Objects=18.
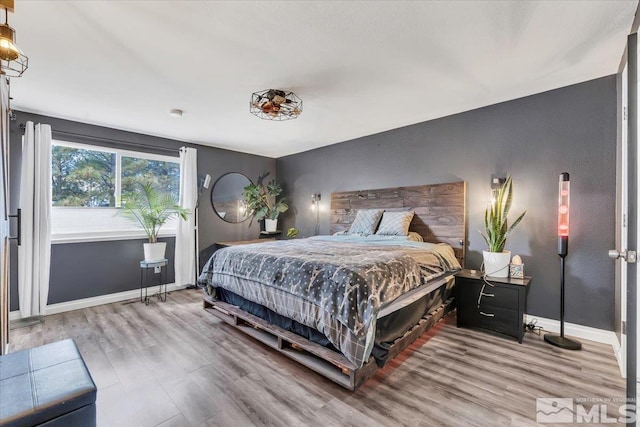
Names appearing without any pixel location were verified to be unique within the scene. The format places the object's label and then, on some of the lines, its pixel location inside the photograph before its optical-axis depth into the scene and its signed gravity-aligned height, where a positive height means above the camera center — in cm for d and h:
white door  117 +0
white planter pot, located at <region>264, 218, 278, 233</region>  572 -27
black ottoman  108 -78
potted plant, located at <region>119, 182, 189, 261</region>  393 -2
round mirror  520 +28
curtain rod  357 +101
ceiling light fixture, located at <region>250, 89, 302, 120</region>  278 +115
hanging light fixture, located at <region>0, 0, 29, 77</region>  124 +76
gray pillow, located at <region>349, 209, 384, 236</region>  398 -12
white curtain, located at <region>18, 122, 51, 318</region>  322 -14
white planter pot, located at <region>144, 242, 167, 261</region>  390 -58
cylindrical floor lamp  254 -16
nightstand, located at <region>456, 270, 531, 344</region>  262 -88
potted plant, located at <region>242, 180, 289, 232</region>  547 +21
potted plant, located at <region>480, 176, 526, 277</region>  284 -20
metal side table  386 -104
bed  192 -63
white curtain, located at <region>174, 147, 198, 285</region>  449 -26
